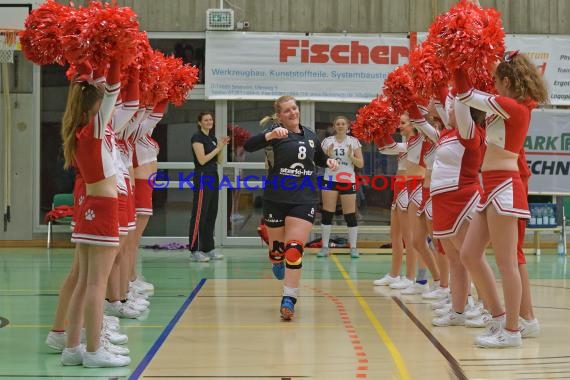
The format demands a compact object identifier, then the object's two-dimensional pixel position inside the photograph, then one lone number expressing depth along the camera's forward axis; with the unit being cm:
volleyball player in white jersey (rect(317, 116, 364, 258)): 1161
